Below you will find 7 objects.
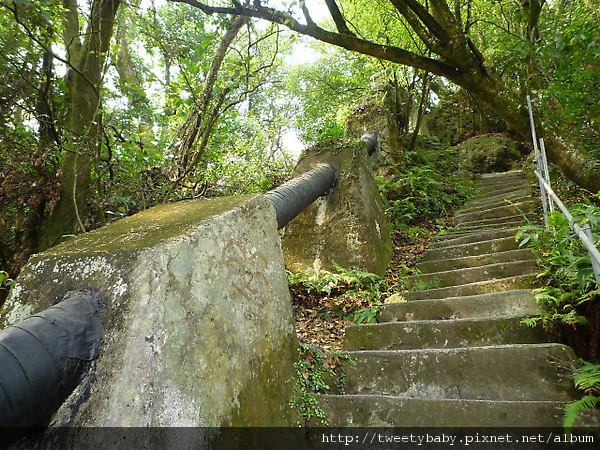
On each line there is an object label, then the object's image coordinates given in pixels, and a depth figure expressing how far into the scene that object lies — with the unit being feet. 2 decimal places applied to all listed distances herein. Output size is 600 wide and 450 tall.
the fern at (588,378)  5.30
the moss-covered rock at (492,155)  36.88
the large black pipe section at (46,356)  3.60
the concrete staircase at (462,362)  6.11
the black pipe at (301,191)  11.62
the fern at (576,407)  4.83
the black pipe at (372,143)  24.20
